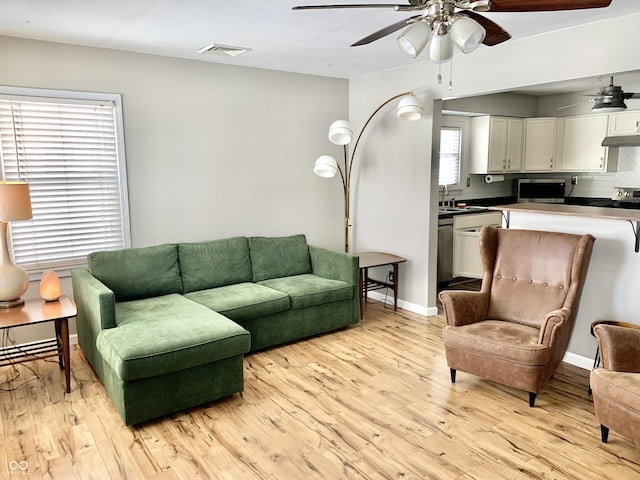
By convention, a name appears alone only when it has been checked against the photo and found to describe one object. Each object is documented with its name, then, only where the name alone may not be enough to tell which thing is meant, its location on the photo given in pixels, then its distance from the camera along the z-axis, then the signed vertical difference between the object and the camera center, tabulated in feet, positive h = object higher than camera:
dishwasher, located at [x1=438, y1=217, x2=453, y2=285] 18.13 -2.81
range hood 18.61 +1.44
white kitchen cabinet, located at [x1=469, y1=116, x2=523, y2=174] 20.30 +1.50
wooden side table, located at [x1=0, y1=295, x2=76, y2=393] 9.69 -2.84
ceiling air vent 12.43 +3.52
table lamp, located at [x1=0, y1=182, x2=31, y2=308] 10.02 -1.31
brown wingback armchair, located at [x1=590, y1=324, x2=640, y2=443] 7.60 -3.42
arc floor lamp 13.44 +1.23
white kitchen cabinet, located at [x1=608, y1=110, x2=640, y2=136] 18.94 +2.19
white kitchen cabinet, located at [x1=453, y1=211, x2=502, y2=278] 18.34 -2.68
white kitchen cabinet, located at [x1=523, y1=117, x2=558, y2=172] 21.09 +1.55
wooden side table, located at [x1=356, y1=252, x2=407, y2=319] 15.28 -2.90
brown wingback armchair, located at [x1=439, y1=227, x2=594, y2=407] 9.48 -2.98
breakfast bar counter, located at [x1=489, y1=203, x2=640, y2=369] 10.54 -2.08
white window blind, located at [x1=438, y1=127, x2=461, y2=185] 20.40 +0.96
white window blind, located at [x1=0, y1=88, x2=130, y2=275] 11.84 +0.20
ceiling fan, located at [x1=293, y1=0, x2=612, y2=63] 6.43 +2.29
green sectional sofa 9.05 -3.11
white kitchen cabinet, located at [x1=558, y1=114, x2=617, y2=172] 19.94 +1.40
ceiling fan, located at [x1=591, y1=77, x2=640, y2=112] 14.65 +2.48
